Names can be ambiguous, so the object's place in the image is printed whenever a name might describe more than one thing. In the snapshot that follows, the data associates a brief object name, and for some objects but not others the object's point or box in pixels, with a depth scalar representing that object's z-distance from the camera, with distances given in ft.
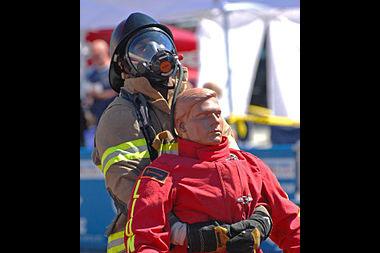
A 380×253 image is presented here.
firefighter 28.86
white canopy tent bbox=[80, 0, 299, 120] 84.17
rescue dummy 26.73
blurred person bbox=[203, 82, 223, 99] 61.07
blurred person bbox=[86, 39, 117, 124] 79.36
